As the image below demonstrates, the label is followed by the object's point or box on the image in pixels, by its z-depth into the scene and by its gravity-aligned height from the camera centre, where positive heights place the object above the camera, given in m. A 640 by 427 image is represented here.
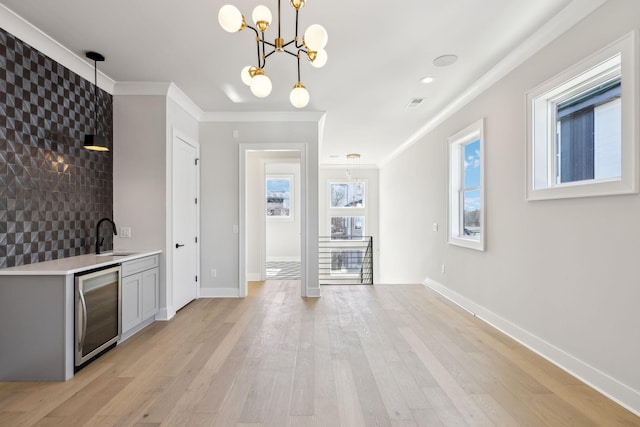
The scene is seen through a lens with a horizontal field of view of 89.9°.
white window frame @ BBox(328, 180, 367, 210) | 10.20 +0.65
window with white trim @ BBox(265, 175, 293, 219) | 9.60 +0.46
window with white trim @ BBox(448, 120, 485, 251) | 3.95 +0.35
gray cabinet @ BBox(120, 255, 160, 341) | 3.21 -0.87
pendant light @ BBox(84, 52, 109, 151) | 3.13 +0.72
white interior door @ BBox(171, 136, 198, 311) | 4.14 -0.14
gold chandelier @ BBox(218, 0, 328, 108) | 1.69 +0.96
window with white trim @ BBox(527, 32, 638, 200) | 2.08 +0.67
